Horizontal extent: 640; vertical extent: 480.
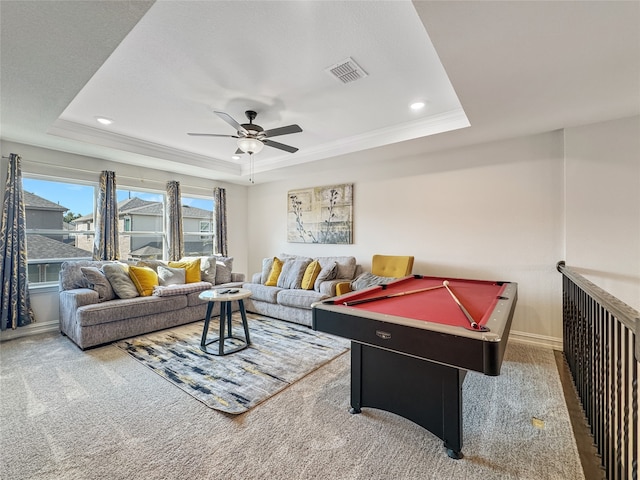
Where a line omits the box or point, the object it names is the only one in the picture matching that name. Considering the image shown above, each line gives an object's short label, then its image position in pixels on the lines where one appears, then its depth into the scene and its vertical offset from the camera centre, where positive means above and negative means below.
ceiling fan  2.92 +1.08
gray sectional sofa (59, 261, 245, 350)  3.34 -0.90
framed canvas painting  5.06 +0.43
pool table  1.43 -0.57
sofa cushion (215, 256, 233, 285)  5.13 -0.58
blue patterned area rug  2.39 -1.25
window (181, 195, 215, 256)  5.84 +0.26
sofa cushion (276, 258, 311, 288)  4.63 -0.57
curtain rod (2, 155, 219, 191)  3.90 +1.02
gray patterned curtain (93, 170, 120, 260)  4.35 +0.25
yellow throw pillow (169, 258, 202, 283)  4.66 -0.48
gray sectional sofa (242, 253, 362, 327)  4.16 -0.78
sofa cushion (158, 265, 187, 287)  4.36 -0.57
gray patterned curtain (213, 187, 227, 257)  6.04 +0.36
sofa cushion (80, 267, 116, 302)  3.71 -0.56
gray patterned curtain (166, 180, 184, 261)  5.27 +0.30
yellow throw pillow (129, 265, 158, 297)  3.97 -0.56
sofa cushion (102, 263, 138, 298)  3.81 -0.56
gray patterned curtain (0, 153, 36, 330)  3.59 -0.21
